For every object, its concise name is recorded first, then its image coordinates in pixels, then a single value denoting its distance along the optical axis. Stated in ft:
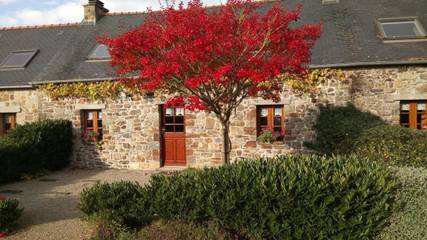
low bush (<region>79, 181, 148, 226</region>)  18.20
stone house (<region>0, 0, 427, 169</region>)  31.27
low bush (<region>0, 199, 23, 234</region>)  18.80
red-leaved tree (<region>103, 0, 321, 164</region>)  19.36
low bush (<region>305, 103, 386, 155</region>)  27.55
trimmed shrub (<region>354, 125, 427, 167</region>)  21.81
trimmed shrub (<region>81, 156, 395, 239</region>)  15.39
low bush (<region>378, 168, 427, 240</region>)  14.48
